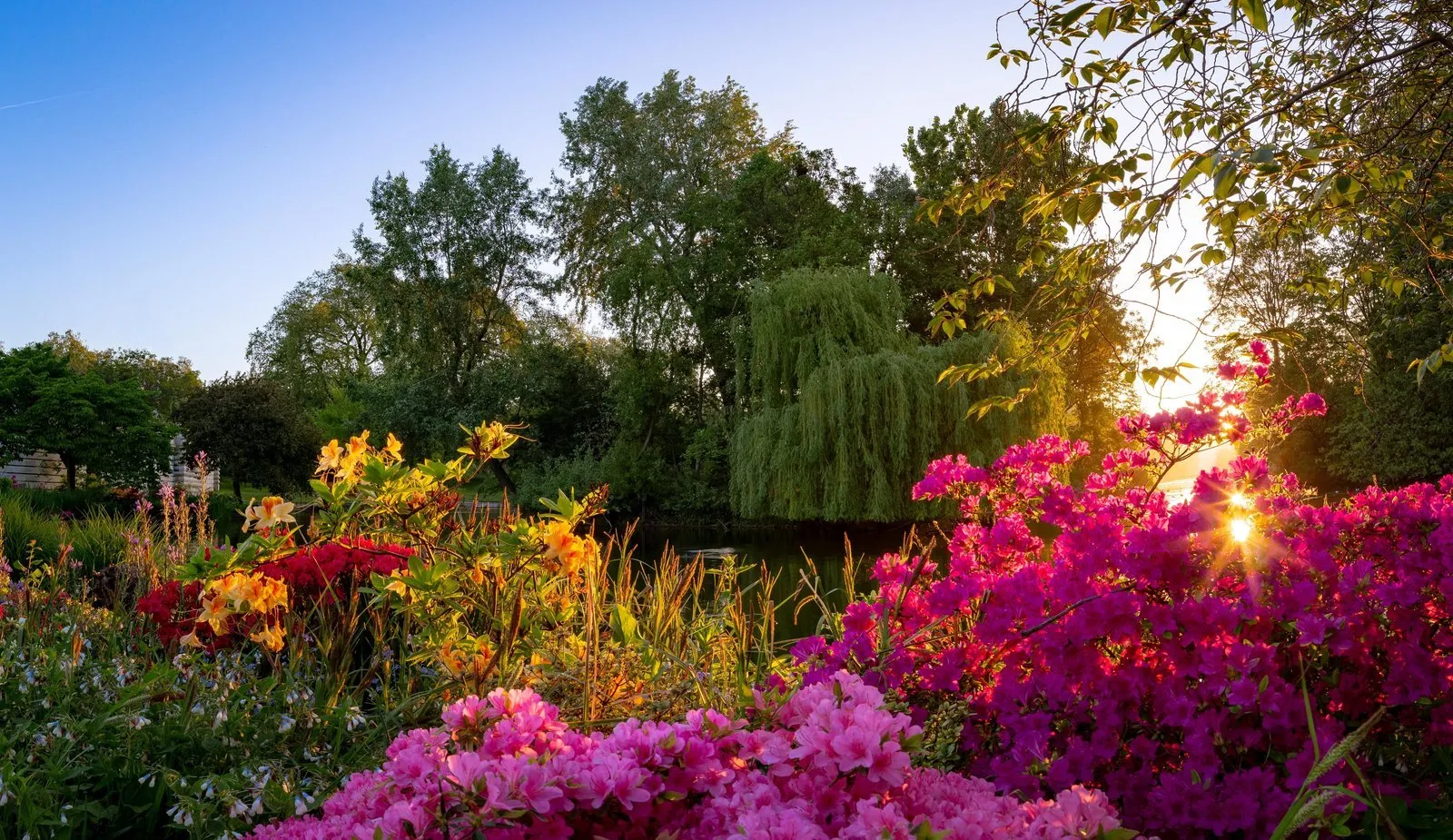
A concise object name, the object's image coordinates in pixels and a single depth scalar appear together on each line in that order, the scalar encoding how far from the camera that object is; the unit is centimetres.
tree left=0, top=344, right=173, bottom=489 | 2030
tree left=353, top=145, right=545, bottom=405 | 2669
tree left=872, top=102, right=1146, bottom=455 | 2070
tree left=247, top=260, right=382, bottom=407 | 4069
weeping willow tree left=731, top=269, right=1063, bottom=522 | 1555
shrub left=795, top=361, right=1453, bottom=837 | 189
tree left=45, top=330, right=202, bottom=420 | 4150
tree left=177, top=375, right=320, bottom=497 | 2578
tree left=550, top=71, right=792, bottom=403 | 2267
